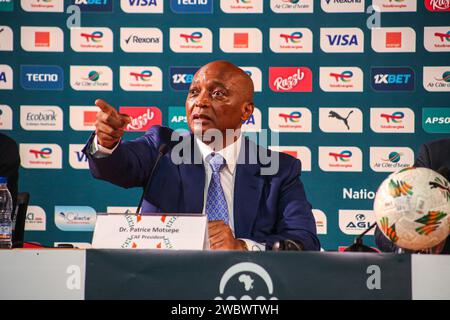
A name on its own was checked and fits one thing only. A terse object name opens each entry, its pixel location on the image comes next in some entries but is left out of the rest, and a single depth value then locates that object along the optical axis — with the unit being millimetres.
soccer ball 6986
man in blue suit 7782
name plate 7123
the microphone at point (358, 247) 7092
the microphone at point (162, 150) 7475
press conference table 6894
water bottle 7514
